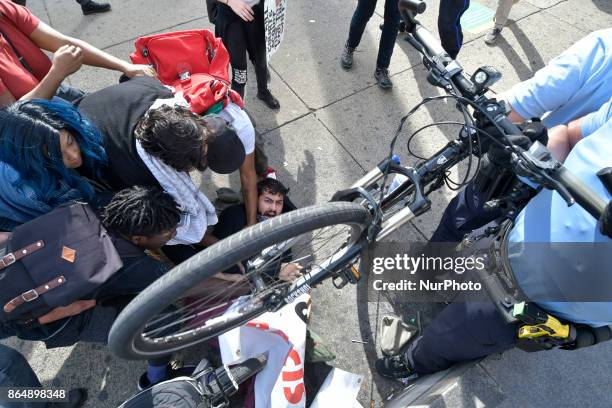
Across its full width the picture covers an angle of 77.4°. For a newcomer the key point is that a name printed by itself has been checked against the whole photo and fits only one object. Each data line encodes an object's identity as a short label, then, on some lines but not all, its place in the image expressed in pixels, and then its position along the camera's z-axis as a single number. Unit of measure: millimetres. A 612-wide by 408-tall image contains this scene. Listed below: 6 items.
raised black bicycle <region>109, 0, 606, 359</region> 1334
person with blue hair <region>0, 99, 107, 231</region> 1594
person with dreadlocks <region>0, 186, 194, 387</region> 1711
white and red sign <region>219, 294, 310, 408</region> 1960
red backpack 2166
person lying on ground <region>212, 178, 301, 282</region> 2604
